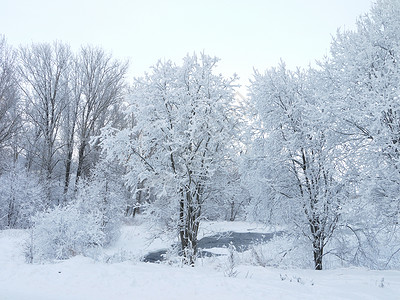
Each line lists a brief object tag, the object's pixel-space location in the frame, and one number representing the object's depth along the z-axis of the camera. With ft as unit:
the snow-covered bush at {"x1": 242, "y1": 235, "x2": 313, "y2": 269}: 33.06
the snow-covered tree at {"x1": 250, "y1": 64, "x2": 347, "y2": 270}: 29.37
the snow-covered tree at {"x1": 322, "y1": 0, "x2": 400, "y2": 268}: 22.04
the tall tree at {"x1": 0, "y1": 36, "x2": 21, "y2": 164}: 61.26
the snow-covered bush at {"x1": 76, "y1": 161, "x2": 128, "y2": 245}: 53.47
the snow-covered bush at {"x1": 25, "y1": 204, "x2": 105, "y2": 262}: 25.96
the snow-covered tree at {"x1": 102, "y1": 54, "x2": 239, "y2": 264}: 32.50
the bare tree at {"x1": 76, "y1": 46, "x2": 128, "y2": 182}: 73.56
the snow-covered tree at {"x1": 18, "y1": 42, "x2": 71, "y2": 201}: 68.33
